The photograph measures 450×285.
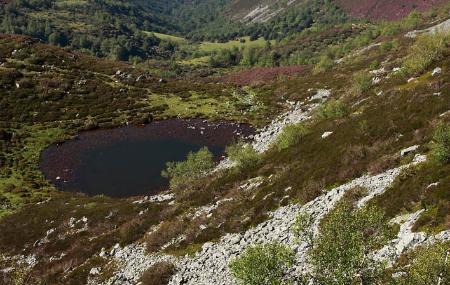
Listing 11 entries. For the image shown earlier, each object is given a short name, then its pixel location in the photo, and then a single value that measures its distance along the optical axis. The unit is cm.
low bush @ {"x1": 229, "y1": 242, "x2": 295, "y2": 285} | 1922
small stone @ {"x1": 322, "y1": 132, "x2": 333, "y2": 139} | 4766
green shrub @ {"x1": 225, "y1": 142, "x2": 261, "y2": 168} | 5252
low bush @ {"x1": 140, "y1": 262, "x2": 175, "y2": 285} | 3186
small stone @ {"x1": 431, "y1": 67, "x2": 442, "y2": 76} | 4978
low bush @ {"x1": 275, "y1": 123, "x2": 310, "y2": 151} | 5344
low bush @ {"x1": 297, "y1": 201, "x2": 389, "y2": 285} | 1825
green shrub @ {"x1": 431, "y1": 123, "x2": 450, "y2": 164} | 2731
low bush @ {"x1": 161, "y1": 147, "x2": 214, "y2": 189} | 6209
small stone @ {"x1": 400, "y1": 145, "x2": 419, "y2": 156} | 3278
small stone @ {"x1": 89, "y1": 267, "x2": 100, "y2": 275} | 3809
